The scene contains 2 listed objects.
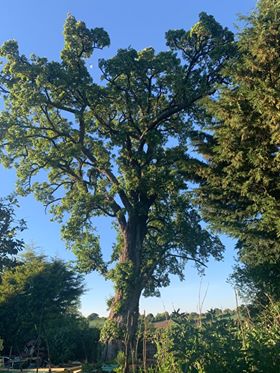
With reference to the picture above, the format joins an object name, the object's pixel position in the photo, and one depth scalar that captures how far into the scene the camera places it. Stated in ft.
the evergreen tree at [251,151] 37.35
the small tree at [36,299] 73.36
